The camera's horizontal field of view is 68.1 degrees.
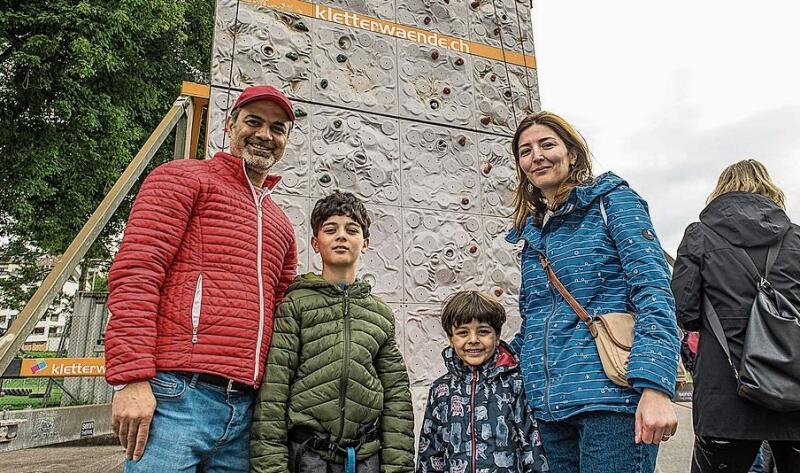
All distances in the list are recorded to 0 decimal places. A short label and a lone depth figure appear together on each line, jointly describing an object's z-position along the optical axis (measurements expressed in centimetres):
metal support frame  266
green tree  787
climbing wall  347
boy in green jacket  171
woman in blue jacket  147
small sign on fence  635
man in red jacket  153
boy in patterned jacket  191
